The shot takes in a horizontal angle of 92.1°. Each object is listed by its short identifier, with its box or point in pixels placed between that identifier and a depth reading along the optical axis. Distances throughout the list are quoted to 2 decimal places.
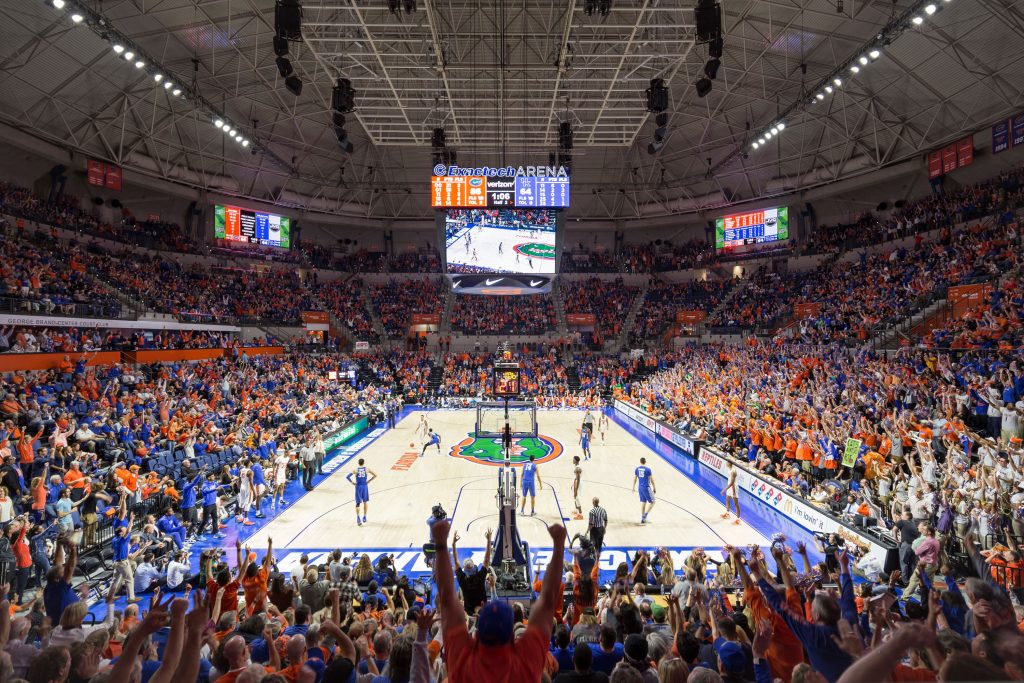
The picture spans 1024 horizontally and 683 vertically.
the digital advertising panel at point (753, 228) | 37.59
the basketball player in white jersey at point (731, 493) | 13.04
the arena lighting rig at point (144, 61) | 15.87
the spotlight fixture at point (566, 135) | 20.62
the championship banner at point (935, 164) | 27.00
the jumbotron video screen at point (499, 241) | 28.45
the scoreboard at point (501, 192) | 25.36
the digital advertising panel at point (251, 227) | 37.31
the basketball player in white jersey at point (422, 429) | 21.83
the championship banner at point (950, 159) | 26.17
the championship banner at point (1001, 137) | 22.84
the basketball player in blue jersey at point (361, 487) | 12.67
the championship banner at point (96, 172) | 27.50
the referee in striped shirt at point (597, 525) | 10.30
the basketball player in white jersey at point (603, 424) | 24.90
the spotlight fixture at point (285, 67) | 13.78
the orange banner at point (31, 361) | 15.53
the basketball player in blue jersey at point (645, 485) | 12.70
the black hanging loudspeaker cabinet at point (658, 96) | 16.12
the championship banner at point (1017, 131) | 22.25
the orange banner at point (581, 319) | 43.29
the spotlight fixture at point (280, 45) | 12.77
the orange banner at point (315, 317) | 38.16
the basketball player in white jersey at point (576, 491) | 13.14
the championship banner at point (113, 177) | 28.54
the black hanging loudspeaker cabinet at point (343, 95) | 15.88
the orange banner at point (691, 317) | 39.72
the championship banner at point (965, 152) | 25.38
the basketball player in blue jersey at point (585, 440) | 19.75
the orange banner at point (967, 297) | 19.59
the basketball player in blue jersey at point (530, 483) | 13.41
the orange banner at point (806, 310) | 30.14
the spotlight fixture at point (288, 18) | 11.98
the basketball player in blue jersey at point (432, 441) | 20.28
